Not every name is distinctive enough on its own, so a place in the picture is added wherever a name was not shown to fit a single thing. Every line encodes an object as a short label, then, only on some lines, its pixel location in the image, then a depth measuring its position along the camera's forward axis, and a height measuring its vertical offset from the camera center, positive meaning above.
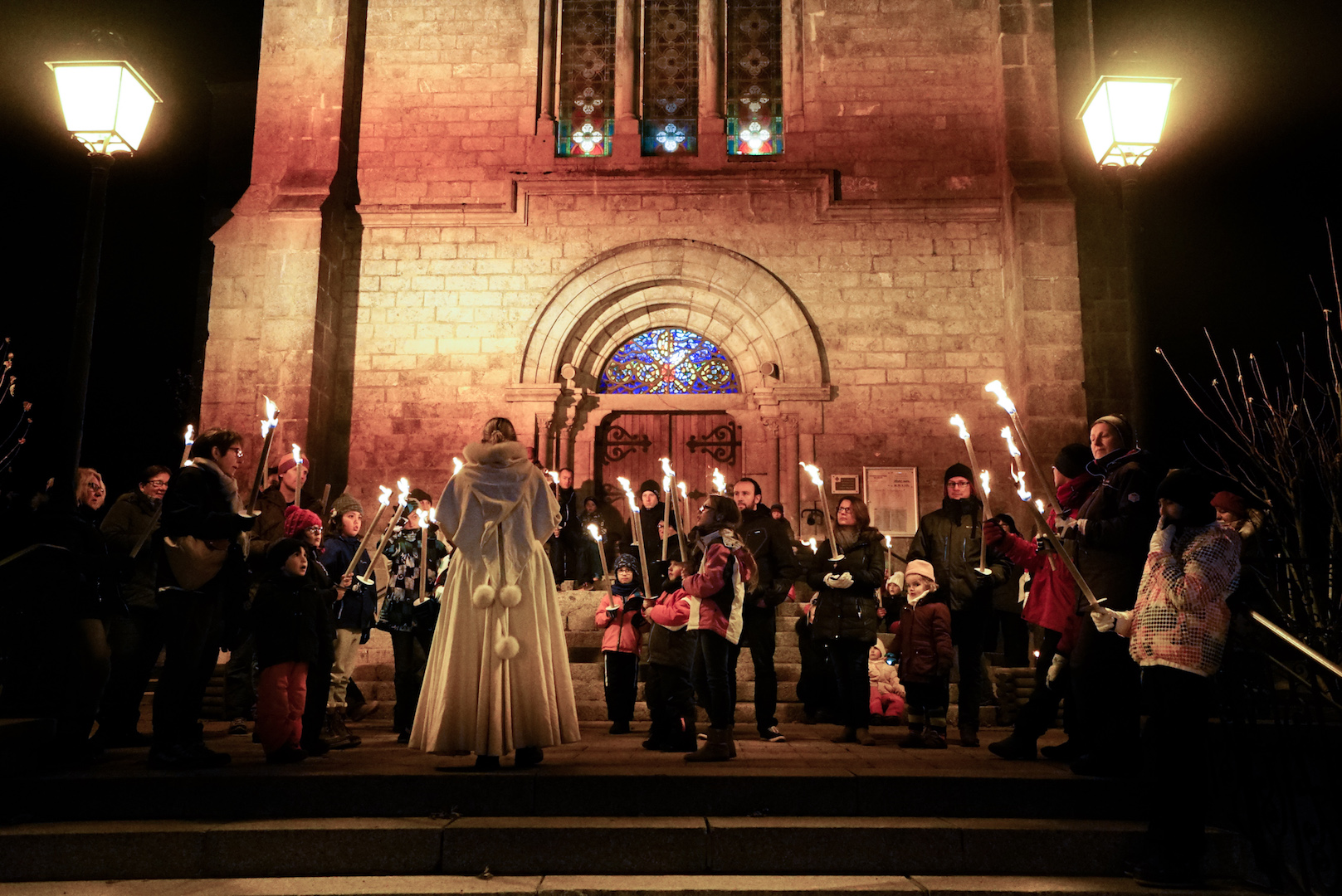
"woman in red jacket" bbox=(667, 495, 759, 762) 5.50 +0.10
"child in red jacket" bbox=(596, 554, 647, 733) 6.55 -0.27
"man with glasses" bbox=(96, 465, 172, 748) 5.37 -0.13
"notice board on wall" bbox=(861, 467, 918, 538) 11.38 +1.33
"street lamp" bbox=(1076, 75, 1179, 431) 5.87 +3.00
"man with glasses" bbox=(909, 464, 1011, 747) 6.13 +0.26
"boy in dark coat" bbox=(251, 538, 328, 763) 4.82 -0.22
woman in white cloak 4.54 -0.11
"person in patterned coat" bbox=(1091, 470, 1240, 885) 3.64 -0.16
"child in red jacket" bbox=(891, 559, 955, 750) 5.93 -0.30
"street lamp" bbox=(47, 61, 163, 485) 5.30 +2.71
